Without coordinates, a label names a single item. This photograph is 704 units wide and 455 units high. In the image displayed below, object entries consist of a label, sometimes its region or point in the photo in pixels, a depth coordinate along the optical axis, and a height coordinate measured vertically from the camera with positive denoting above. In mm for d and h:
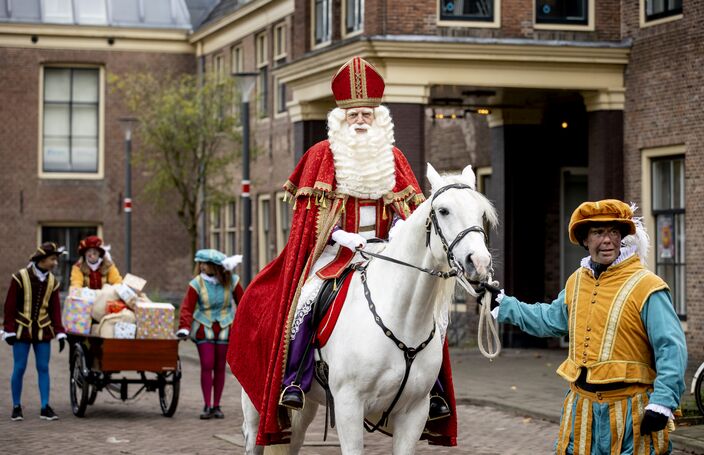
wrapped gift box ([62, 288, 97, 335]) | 14125 -658
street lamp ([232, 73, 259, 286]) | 20312 +1542
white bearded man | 7801 +71
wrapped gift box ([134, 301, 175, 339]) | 13984 -780
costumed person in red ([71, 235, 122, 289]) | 14672 -245
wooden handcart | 13781 -1215
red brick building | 19625 +2295
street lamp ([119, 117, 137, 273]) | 31453 +1286
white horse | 7203 -518
